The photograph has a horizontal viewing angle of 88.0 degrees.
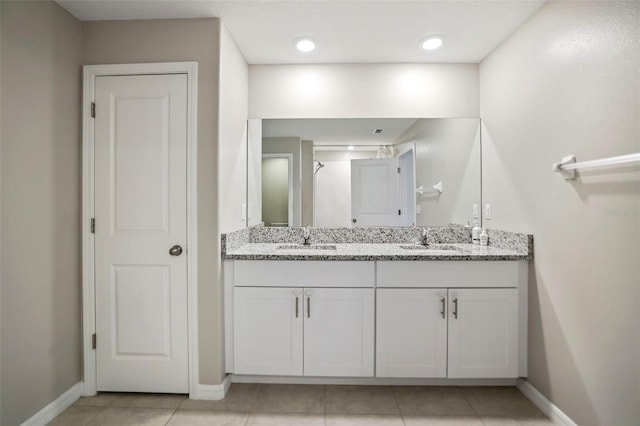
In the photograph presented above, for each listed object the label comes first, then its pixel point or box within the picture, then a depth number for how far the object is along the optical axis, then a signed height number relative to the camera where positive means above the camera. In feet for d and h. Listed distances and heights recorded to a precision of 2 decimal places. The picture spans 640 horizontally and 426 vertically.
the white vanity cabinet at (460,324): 6.66 -2.26
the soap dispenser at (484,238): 7.83 -0.63
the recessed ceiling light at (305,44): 7.24 +3.74
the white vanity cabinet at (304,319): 6.72 -2.21
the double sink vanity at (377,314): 6.66 -2.08
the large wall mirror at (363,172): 8.47 +1.03
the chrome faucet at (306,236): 8.47 -0.65
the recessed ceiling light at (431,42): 7.17 +3.75
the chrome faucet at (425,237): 8.34 -0.66
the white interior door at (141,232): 6.51 -0.44
